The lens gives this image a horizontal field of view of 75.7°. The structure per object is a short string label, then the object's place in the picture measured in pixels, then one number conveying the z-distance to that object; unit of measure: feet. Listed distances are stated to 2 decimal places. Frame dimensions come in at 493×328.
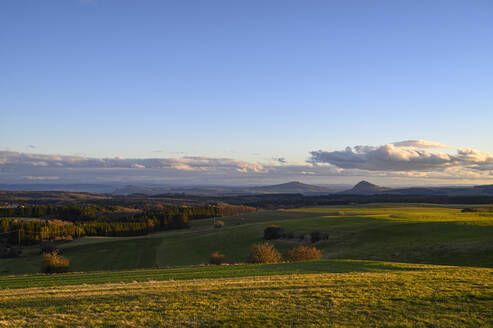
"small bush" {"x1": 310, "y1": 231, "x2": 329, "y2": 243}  201.87
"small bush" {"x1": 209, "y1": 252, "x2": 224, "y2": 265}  158.05
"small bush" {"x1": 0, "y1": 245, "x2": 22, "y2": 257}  253.85
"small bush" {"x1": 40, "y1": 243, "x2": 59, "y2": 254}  249.51
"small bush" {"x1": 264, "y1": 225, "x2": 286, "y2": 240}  230.73
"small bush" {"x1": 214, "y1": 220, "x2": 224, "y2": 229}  360.97
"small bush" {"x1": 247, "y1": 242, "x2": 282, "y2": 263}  138.10
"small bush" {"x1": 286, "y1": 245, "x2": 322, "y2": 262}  147.54
